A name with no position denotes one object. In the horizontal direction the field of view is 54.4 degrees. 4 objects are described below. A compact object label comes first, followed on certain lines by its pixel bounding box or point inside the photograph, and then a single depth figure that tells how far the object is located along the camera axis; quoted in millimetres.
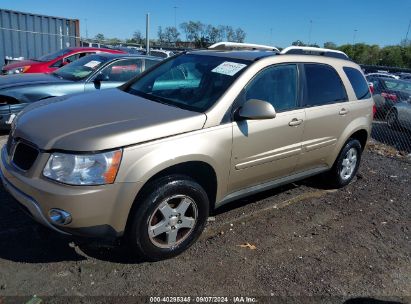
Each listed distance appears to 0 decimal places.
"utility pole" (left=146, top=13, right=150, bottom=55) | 14344
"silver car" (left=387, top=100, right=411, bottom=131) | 9328
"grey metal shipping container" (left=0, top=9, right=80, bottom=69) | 14828
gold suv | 2877
